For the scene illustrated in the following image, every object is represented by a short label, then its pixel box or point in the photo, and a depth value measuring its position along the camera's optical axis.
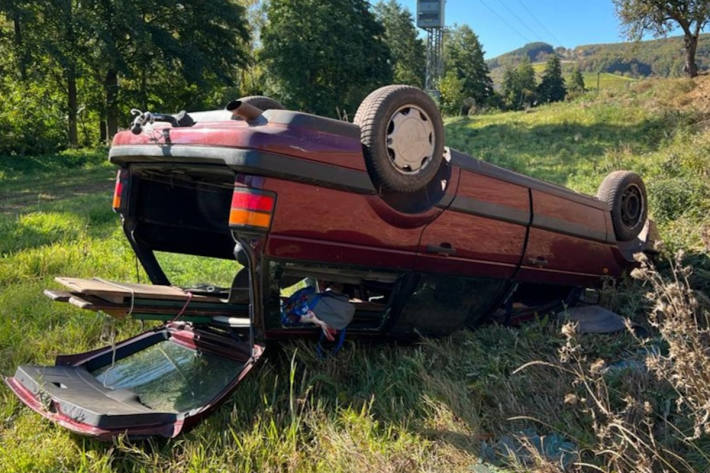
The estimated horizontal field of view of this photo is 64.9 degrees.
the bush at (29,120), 21.17
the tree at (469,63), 70.53
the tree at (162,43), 24.16
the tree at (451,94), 53.03
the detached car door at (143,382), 2.69
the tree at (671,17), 21.06
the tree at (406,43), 64.00
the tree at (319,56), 32.84
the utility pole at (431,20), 45.31
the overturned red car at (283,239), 2.76
